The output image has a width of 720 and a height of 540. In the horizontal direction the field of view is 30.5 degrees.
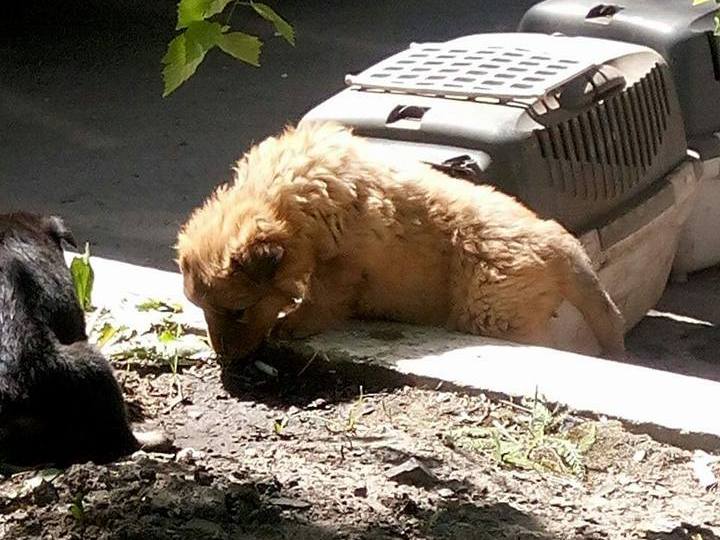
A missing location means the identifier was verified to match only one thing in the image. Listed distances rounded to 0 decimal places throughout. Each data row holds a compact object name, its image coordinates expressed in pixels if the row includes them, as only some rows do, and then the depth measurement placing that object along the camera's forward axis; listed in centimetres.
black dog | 322
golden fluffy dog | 404
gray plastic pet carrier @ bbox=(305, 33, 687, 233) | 471
